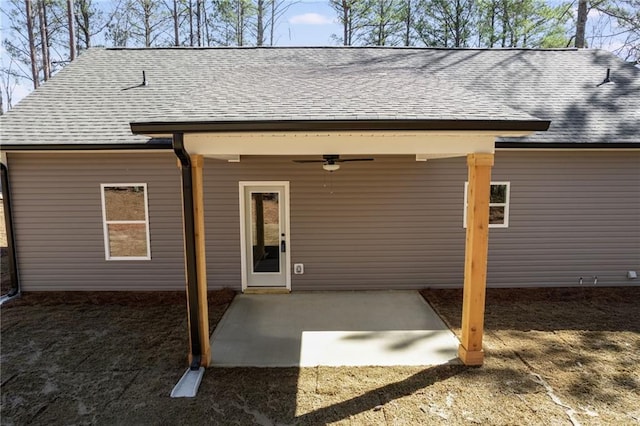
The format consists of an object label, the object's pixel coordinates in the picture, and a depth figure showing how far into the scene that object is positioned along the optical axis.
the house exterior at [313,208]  7.15
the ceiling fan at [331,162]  6.29
